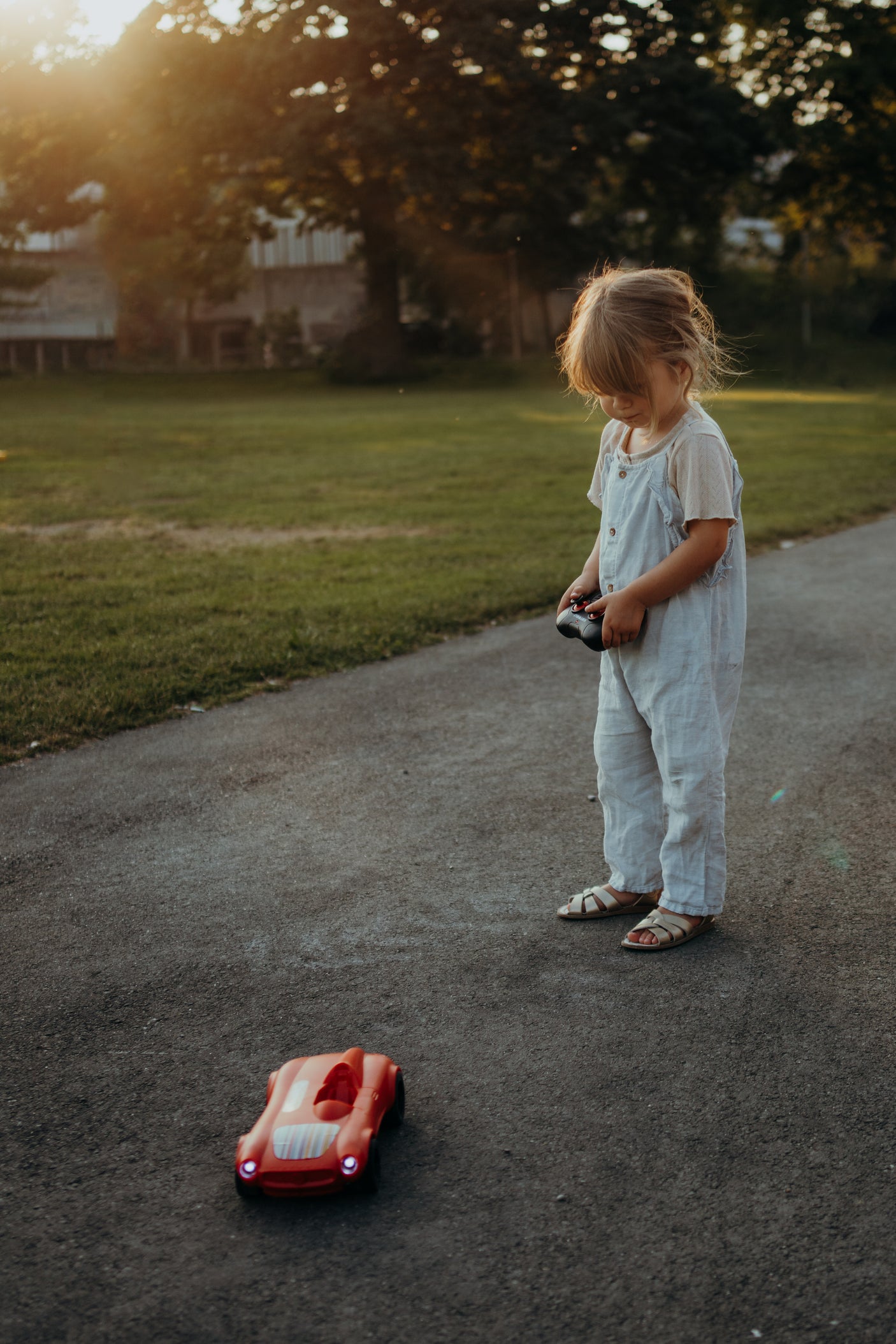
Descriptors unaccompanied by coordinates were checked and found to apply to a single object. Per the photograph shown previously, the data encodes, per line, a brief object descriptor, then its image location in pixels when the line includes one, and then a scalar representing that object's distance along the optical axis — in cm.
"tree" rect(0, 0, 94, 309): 3111
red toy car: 211
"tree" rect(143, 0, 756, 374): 2783
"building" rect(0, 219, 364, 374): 5631
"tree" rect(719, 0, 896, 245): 3028
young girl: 281
